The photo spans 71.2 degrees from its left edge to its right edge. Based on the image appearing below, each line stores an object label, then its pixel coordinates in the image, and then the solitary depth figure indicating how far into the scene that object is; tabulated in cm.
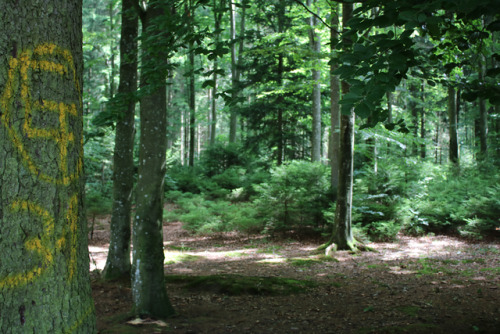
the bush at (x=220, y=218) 1119
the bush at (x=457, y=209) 937
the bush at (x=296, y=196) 1038
